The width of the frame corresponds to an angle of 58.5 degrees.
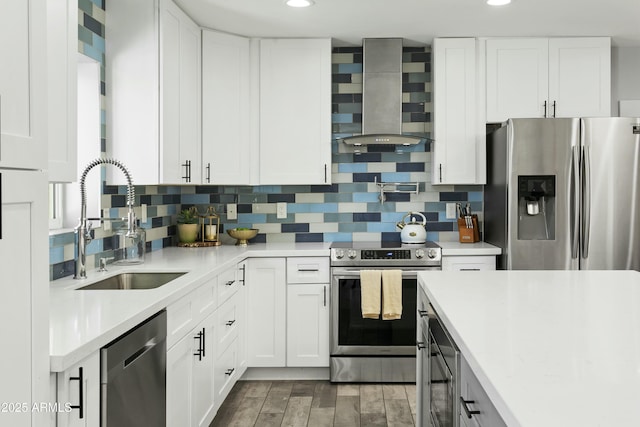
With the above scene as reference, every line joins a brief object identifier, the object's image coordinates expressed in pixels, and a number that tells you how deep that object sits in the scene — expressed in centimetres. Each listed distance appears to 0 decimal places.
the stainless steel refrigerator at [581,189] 368
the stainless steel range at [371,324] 382
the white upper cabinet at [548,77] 403
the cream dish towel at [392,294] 375
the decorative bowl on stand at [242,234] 416
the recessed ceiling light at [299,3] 333
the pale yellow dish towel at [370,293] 375
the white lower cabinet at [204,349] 233
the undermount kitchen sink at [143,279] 281
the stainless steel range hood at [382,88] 414
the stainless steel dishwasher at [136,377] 166
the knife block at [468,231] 423
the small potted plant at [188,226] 415
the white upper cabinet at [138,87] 312
